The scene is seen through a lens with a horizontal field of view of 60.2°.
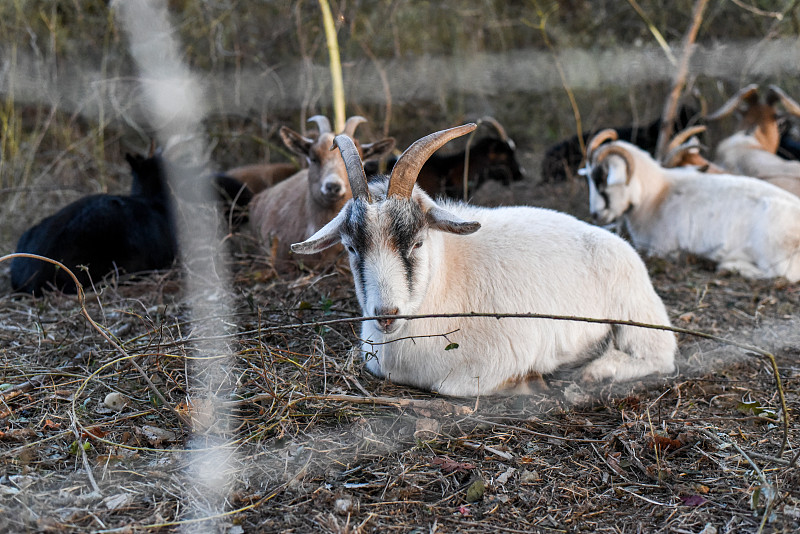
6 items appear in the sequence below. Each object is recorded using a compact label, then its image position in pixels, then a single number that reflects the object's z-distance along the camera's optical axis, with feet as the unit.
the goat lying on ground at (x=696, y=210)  19.51
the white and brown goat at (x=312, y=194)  18.17
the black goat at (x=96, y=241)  18.24
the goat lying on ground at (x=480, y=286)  10.55
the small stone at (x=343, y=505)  8.47
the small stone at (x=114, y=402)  10.71
